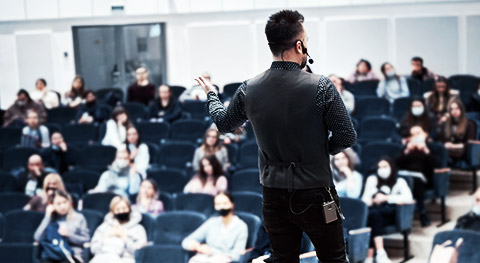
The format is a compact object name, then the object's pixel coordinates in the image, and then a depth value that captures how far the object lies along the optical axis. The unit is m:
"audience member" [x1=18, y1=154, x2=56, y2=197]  8.25
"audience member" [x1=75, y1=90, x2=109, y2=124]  10.31
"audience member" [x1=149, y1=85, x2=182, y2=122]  9.98
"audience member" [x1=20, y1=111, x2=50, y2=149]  9.61
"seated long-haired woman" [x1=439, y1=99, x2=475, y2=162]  7.96
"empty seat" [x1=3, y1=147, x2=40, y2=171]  9.12
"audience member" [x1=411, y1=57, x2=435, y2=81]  10.59
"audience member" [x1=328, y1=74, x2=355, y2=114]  9.24
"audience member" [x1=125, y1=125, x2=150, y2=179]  8.54
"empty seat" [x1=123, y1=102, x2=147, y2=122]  10.40
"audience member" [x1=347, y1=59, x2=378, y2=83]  10.73
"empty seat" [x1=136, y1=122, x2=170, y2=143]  9.51
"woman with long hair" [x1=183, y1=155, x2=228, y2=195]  7.57
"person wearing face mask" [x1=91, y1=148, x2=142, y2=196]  8.09
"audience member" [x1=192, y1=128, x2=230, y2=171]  8.16
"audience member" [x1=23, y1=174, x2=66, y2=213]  7.65
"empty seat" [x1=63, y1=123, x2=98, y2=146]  9.84
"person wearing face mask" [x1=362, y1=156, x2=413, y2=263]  6.82
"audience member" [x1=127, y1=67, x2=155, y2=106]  11.04
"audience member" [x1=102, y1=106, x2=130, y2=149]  9.34
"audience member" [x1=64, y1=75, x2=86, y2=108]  10.98
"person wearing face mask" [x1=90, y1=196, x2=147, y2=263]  6.67
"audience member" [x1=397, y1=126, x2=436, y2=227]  7.38
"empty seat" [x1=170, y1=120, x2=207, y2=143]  9.37
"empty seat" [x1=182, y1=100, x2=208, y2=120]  10.12
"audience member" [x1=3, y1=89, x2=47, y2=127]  10.60
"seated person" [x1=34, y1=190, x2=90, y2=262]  6.89
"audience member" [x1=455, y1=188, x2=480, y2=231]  6.07
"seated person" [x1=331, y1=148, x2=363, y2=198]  7.02
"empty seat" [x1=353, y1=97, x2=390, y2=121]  9.41
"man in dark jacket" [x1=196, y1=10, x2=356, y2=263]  2.42
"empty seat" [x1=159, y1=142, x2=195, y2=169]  8.65
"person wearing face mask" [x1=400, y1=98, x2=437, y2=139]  8.19
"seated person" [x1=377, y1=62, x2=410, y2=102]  10.06
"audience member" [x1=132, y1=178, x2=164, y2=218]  7.34
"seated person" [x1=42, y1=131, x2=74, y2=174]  8.98
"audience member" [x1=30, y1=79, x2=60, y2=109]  11.20
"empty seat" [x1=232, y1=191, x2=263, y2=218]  6.88
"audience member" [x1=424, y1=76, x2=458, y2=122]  8.60
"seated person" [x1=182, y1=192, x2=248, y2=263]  6.29
